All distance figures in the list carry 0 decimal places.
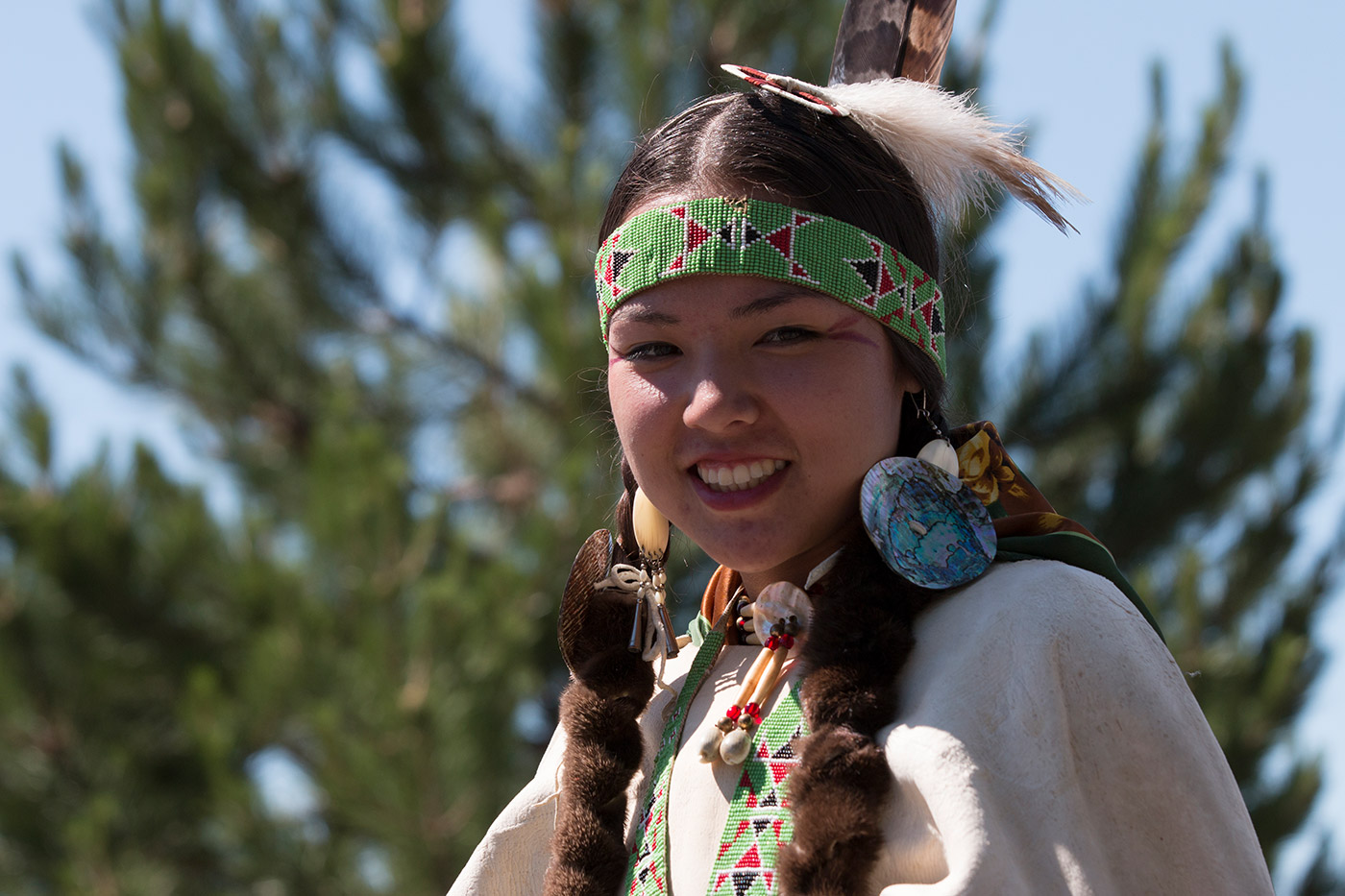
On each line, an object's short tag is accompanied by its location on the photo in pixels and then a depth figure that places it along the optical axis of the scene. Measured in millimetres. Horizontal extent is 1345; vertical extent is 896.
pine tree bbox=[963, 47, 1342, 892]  14844
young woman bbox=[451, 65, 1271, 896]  2527
